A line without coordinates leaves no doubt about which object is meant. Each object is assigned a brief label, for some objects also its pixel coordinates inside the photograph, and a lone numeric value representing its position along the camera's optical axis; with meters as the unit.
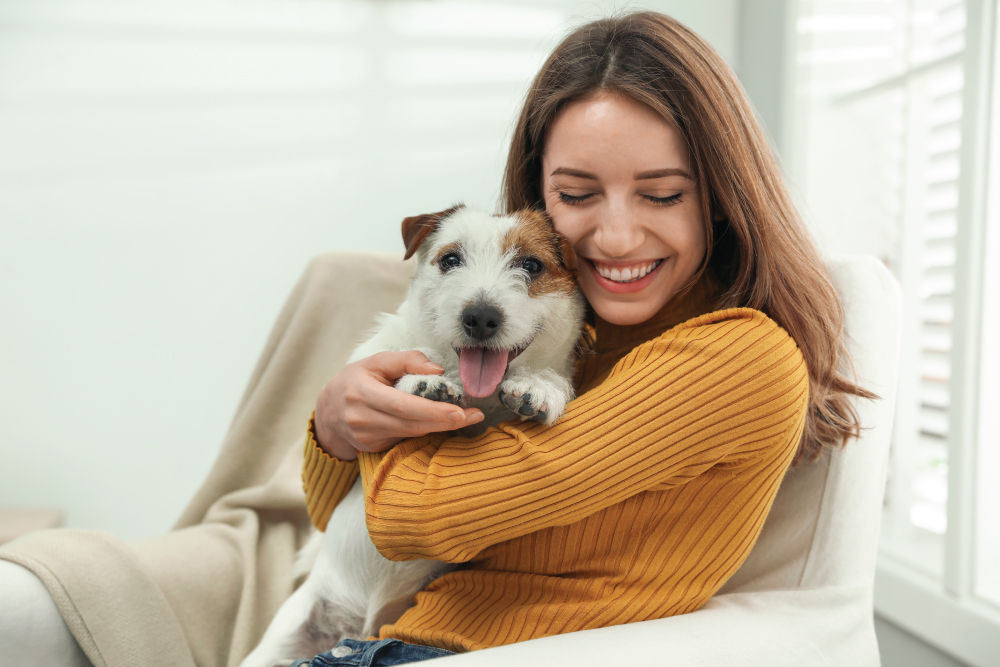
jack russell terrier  1.12
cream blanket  1.35
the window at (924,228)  1.84
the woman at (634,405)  1.01
